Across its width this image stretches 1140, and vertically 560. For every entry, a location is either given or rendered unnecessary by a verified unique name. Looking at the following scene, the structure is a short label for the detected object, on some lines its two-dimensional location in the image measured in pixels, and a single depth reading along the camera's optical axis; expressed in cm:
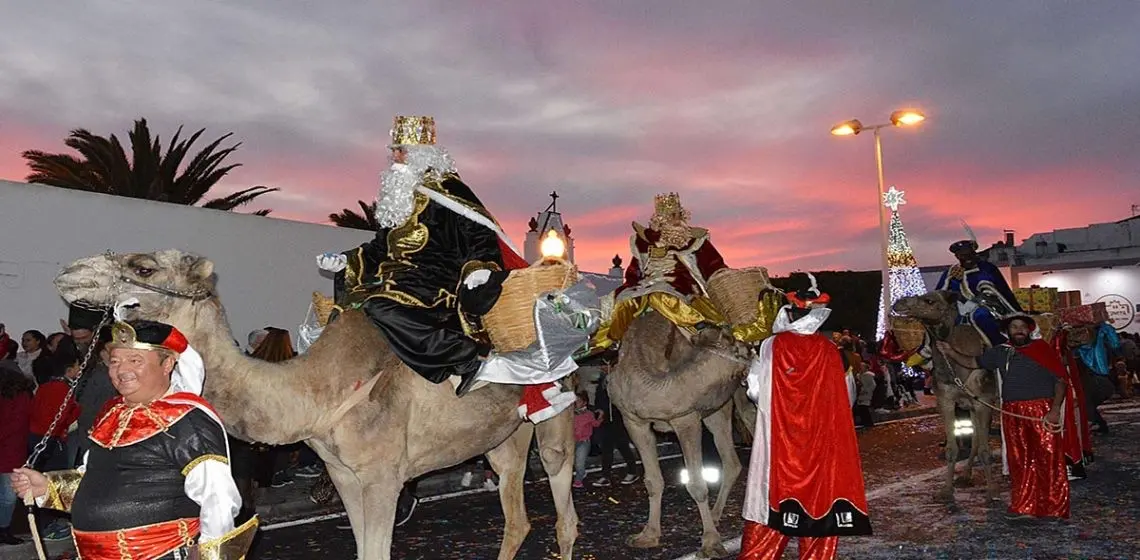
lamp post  1845
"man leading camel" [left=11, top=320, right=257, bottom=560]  341
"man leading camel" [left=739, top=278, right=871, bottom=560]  605
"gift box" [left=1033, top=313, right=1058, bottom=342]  1030
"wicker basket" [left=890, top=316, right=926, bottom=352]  1077
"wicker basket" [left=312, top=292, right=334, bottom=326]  617
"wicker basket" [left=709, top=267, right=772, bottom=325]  789
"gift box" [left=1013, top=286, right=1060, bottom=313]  1134
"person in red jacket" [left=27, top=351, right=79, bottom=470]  843
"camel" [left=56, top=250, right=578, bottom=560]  429
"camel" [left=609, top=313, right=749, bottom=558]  791
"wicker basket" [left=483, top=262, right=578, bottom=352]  581
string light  2742
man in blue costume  1026
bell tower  2227
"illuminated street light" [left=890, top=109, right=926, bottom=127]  1842
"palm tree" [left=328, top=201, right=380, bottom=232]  2484
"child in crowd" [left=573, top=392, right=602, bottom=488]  1248
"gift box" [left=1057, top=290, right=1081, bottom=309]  1534
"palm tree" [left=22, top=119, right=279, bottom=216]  1923
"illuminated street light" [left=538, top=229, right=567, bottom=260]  1176
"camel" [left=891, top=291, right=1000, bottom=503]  1030
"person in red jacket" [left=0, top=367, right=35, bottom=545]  803
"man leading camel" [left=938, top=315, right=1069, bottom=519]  875
